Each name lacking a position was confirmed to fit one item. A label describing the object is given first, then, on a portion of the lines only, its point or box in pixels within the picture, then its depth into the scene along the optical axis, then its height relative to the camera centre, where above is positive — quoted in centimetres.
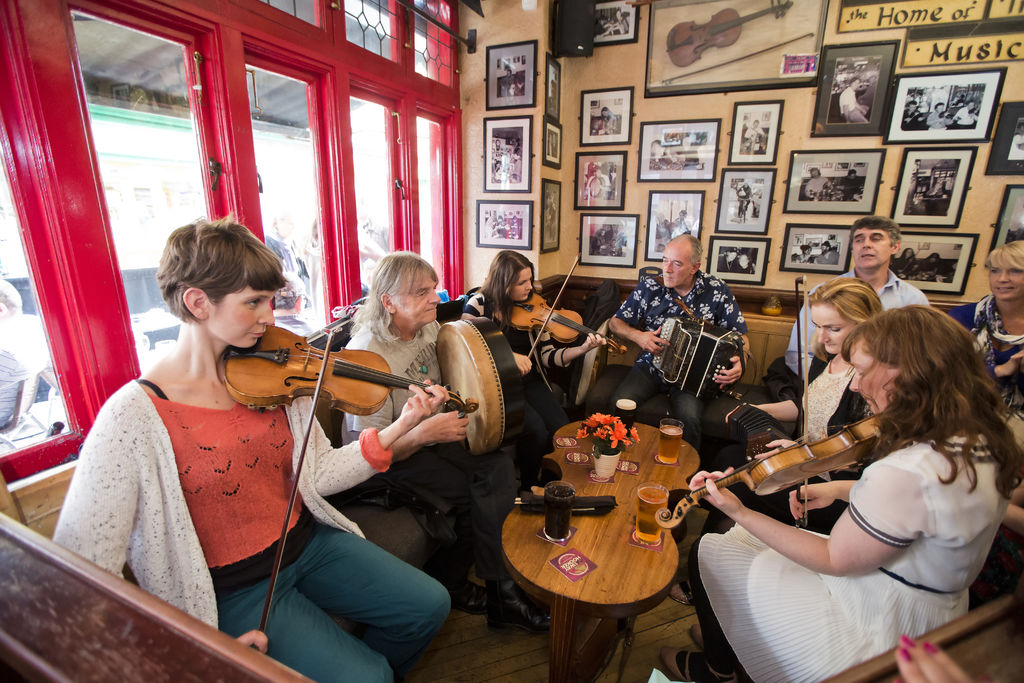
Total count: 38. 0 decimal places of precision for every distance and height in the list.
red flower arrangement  191 -84
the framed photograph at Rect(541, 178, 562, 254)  389 +2
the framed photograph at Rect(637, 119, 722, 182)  377 +54
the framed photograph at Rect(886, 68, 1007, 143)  314 +76
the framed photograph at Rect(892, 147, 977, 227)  329 +24
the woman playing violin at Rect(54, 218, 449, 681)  112 -70
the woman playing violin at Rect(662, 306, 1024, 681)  107 -68
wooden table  138 -106
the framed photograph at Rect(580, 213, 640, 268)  420 -19
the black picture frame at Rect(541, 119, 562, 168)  380 +59
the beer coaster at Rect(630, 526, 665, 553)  156 -105
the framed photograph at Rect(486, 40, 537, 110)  356 +105
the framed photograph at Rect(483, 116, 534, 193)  370 +49
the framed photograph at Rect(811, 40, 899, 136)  329 +91
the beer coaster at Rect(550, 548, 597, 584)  144 -105
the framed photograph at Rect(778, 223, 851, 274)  363 -22
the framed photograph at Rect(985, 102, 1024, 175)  312 +50
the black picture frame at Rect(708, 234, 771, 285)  385 -32
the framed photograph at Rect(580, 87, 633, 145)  395 +83
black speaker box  355 +140
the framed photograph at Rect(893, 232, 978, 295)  339 -28
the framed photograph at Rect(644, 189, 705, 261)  393 +2
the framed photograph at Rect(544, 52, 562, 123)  366 +100
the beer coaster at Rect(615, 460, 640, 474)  206 -106
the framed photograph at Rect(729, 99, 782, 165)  357 +65
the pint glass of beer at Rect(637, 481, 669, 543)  153 -92
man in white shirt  281 -24
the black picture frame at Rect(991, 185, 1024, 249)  320 +2
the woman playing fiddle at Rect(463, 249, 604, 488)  283 -68
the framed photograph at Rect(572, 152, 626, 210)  410 +33
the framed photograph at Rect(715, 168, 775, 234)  371 +16
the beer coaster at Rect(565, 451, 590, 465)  212 -105
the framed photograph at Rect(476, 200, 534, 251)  385 -6
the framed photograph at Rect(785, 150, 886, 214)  346 +28
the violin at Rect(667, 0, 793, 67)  348 +136
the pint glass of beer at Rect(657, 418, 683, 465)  210 -96
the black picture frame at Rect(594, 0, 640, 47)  375 +152
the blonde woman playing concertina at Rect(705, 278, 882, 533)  195 -69
